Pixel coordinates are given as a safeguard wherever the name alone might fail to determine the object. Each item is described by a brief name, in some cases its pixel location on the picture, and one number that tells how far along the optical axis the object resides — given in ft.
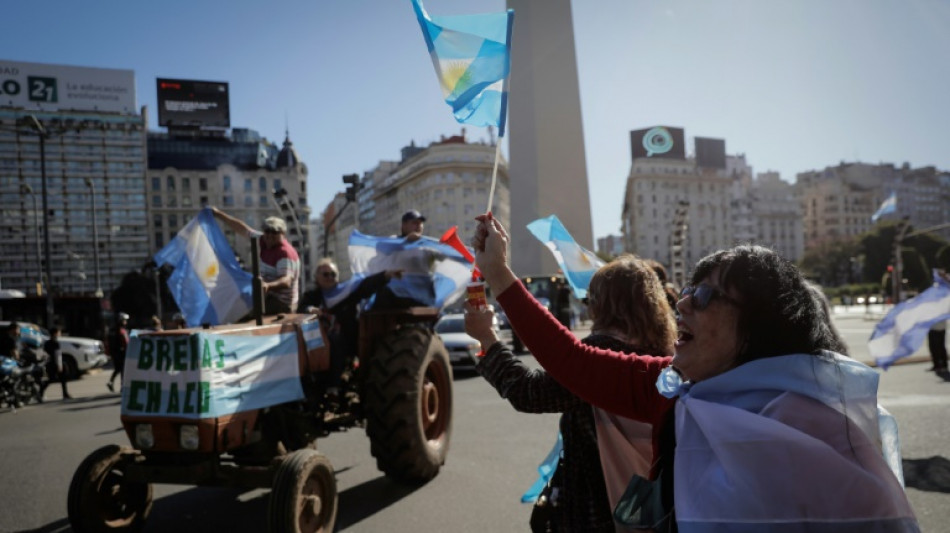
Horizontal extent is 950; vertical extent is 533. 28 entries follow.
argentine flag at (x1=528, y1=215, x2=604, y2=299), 11.68
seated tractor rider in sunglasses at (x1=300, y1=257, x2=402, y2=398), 16.69
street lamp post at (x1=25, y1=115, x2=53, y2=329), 59.82
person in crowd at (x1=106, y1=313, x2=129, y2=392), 42.06
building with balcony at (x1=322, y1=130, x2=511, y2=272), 282.97
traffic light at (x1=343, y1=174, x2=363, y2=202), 59.06
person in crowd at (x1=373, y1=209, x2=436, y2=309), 18.07
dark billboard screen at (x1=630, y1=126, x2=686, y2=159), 204.44
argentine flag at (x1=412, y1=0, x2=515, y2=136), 7.82
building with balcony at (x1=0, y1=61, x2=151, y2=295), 245.45
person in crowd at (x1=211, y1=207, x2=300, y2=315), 16.29
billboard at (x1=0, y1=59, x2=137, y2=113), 203.51
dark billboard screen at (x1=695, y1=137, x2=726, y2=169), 265.75
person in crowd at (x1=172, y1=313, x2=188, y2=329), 29.35
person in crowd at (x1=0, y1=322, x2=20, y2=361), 38.40
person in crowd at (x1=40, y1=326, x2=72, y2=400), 41.87
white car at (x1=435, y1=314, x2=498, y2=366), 43.39
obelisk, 101.81
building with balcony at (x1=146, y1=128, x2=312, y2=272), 289.74
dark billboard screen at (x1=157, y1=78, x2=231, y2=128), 213.25
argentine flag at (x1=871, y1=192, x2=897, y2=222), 86.74
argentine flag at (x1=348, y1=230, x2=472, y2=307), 18.38
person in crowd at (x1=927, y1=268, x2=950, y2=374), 34.86
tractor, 12.09
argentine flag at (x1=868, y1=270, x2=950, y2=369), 22.04
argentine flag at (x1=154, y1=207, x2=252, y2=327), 15.52
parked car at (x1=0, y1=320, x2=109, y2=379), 54.60
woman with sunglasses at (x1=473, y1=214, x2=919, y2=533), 3.80
